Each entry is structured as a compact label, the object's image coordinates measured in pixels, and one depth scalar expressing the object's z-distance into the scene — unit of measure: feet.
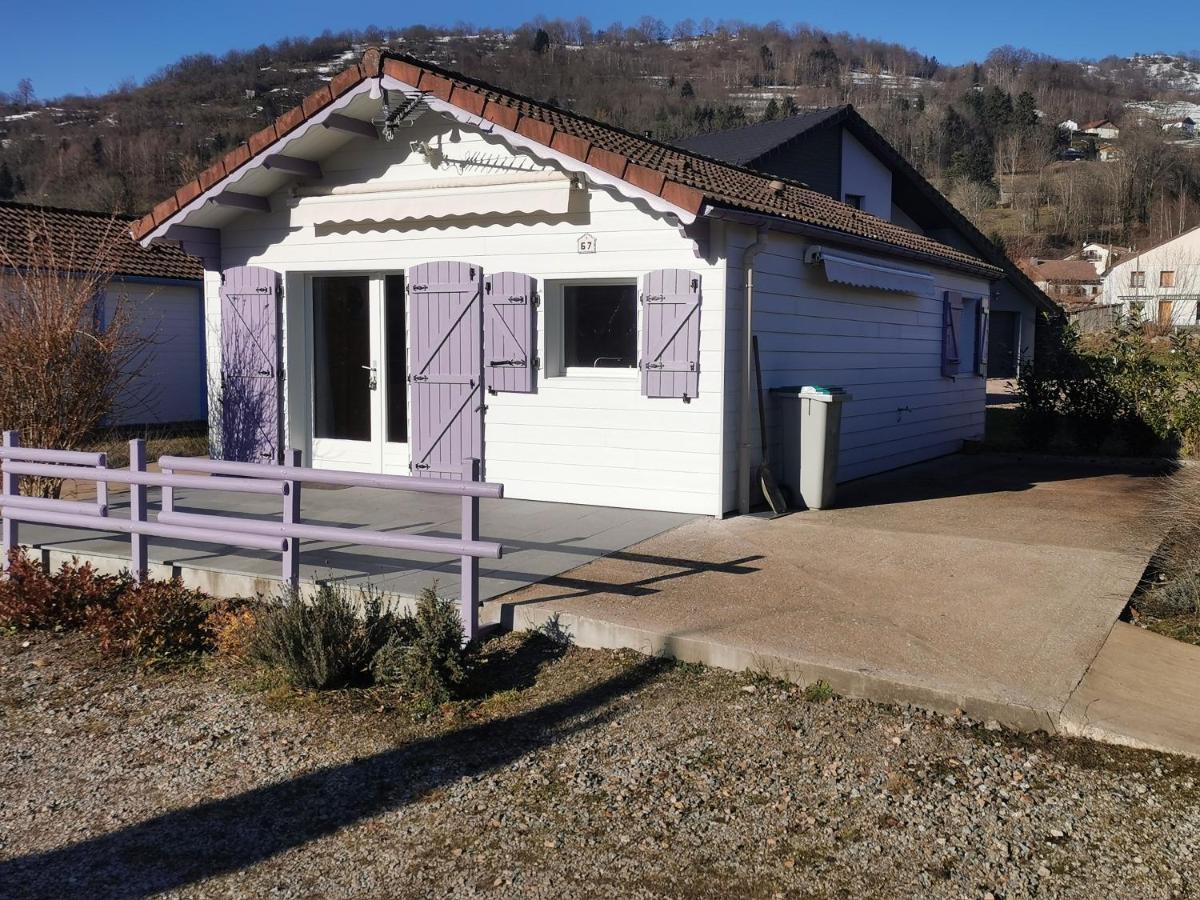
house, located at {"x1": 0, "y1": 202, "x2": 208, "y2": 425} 58.03
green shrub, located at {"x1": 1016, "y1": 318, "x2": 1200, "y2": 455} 45.24
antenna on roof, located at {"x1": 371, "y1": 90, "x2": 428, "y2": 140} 31.50
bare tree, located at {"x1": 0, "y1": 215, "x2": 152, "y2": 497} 29.71
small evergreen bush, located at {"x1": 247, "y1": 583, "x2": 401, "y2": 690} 17.83
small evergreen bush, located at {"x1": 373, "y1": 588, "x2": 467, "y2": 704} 17.42
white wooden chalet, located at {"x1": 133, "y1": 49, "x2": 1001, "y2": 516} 29.30
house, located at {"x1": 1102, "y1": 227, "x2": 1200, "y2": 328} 179.81
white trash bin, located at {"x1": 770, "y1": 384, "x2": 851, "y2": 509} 30.27
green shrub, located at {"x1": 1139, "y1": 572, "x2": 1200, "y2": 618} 20.52
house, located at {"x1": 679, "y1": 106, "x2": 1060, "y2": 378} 57.16
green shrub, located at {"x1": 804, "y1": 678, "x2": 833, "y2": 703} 16.65
